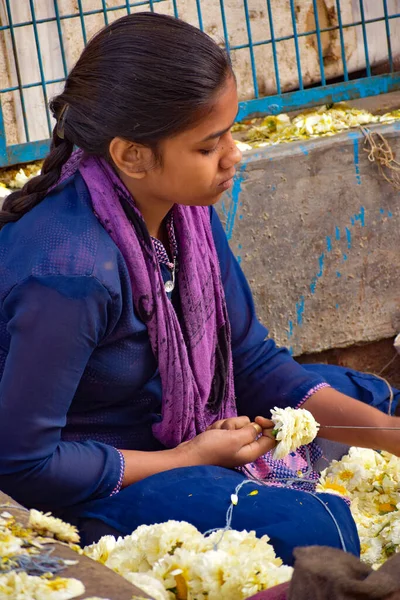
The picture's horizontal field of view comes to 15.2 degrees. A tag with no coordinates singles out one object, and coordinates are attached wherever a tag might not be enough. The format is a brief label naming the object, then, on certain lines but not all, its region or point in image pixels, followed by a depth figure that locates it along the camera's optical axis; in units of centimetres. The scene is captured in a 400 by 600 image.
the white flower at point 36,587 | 280
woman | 389
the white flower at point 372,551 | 438
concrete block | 658
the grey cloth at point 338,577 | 230
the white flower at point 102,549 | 356
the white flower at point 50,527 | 325
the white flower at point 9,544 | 304
